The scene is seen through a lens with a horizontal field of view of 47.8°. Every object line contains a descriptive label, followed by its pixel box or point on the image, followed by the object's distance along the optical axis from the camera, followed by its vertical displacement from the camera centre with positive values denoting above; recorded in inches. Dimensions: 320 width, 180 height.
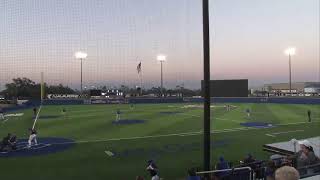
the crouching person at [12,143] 747.4 -104.0
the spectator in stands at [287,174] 149.0 -33.6
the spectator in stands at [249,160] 493.1 -93.5
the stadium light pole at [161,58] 2680.6 +260.7
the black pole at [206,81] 405.4 +13.0
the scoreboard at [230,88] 2566.4 +32.2
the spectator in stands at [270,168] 380.3 -84.3
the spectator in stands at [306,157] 336.2 -62.8
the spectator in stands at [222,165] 481.5 -98.8
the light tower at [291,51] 2615.7 +302.0
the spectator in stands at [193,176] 406.2 -95.1
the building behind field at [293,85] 5054.1 +103.5
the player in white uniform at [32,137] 777.4 -96.2
